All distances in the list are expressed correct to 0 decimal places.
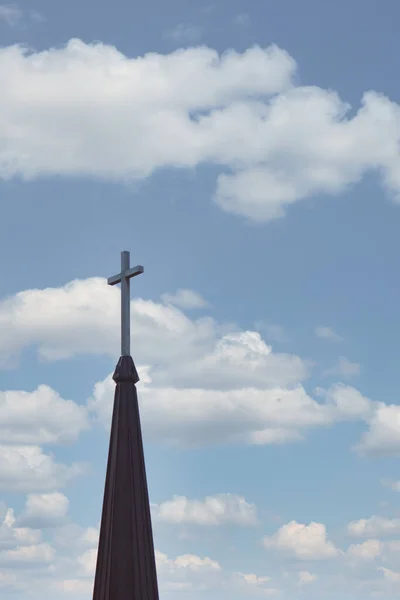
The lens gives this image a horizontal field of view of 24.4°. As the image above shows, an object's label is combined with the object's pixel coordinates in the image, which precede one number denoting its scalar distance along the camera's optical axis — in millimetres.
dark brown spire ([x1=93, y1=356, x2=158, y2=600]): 15227
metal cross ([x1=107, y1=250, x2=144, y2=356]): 16688
